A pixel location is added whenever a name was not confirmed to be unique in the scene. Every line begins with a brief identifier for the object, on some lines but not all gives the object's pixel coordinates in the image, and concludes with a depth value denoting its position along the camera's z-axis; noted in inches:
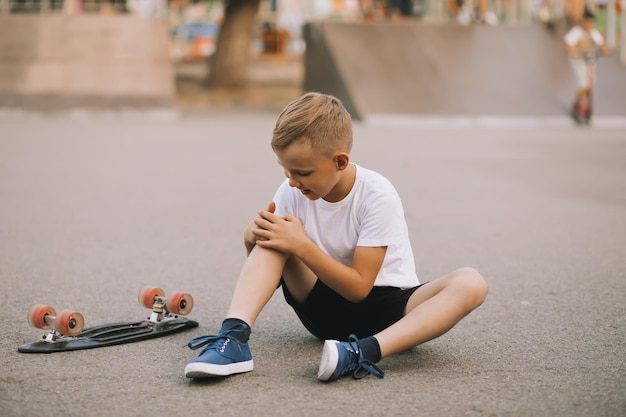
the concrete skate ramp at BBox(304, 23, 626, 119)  724.7
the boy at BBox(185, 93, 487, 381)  144.8
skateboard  157.6
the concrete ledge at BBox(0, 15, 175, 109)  732.7
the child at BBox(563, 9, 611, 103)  706.8
